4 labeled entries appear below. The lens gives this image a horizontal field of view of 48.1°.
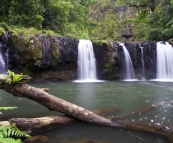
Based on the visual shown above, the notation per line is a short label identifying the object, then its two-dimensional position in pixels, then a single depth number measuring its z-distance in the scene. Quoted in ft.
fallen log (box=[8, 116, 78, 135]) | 13.60
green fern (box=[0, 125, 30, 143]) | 7.49
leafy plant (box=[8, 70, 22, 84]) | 17.42
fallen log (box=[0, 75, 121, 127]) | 16.31
